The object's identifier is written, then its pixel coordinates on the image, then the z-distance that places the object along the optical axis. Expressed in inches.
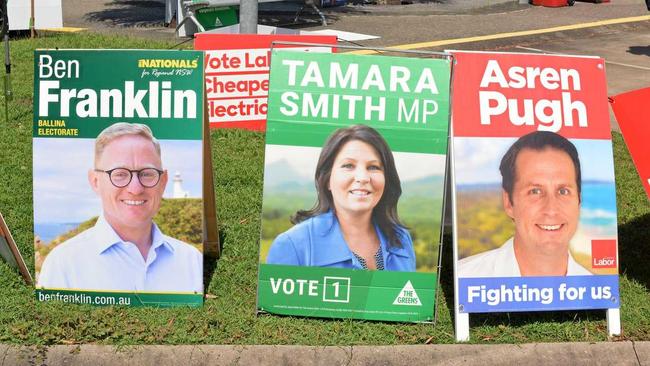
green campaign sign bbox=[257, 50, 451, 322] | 230.1
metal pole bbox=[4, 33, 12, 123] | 398.6
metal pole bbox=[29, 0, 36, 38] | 652.7
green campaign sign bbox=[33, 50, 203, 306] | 234.5
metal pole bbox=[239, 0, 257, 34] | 455.5
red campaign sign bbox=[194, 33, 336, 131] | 398.9
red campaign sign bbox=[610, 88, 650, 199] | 250.8
